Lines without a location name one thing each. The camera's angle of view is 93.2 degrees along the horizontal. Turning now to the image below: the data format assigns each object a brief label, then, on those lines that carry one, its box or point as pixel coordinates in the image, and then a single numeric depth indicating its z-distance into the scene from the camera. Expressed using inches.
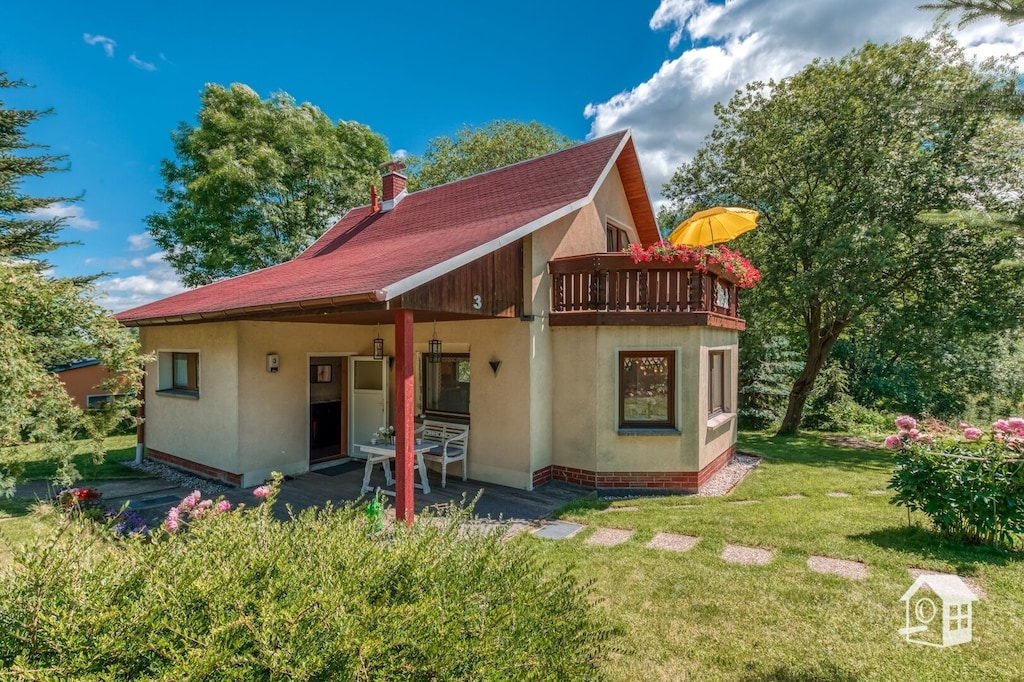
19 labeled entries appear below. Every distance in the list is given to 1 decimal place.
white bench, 334.6
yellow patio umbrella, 386.2
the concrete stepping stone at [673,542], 225.9
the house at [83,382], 658.2
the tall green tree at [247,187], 759.1
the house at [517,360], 328.5
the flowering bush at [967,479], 205.5
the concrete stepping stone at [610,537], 235.9
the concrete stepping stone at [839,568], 190.5
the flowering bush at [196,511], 149.9
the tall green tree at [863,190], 463.5
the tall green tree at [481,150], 1061.8
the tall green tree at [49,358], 158.9
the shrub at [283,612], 86.7
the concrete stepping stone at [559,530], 246.4
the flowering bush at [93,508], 239.1
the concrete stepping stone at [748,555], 206.8
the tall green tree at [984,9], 98.0
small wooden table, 310.7
